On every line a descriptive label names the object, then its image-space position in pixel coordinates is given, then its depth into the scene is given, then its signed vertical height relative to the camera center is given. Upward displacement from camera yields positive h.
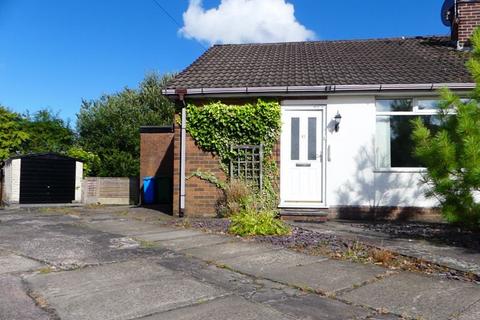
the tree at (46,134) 19.41 +2.04
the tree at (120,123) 21.05 +2.86
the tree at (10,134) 17.70 +1.81
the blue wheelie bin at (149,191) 14.74 -0.29
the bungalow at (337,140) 9.71 +0.90
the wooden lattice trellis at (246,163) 9.93 +0.40
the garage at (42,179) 14.21 +0.06
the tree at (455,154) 6.69 +0.43
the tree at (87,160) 17.85 +0.86
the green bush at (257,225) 7.44 -0.69
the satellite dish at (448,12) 13.50 +5.02
